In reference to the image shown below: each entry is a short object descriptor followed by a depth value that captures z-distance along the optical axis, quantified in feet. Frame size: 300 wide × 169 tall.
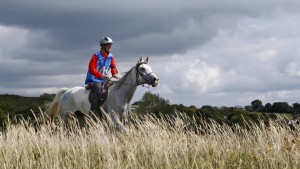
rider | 38.91
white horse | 37.60
